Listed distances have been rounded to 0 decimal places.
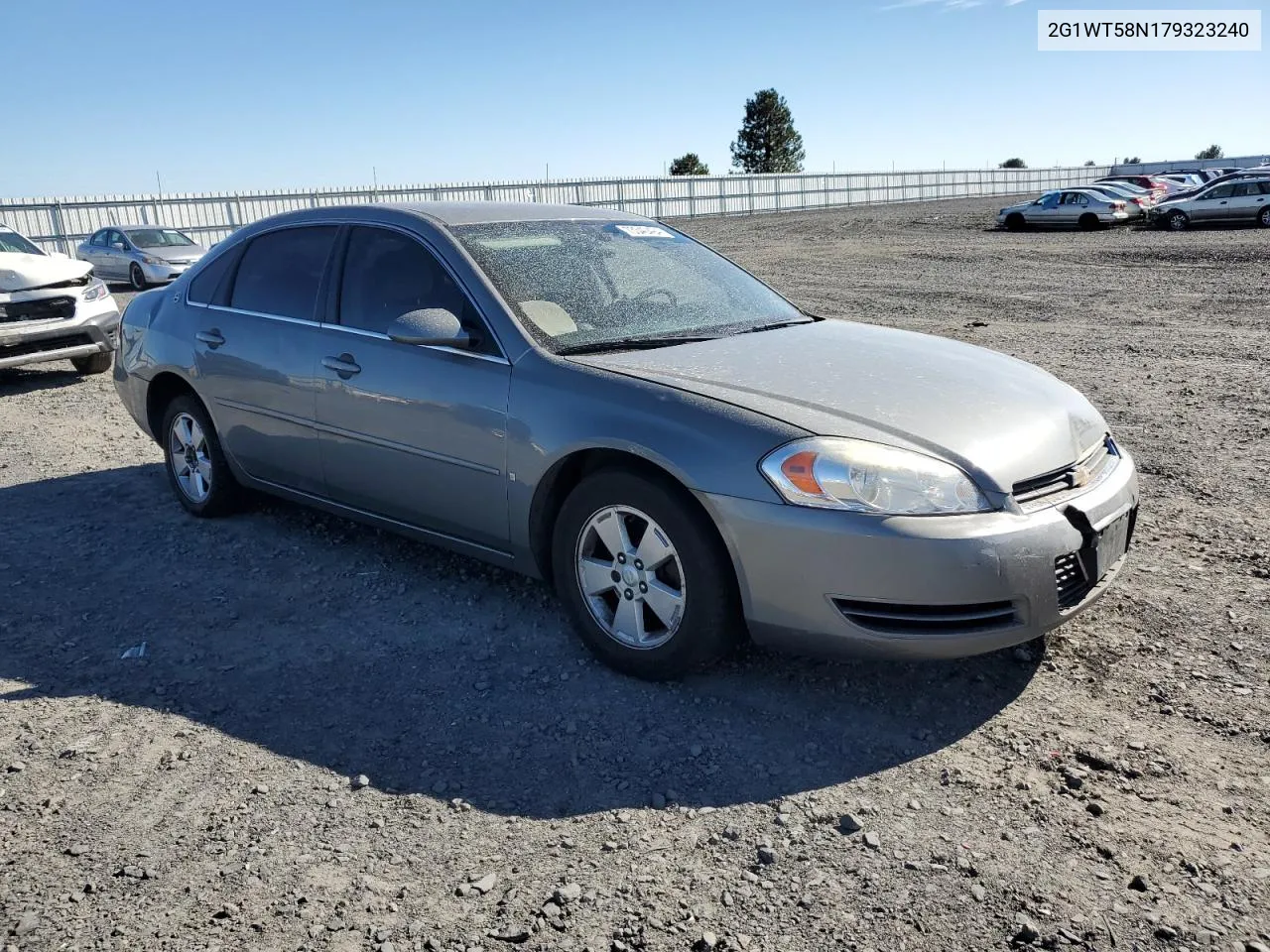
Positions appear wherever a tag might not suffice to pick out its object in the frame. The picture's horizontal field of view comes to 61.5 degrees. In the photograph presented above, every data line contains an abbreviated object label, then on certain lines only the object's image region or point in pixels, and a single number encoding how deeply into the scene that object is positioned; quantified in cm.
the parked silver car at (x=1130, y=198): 3178
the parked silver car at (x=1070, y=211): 3119
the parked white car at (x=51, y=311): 1010
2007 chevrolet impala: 334
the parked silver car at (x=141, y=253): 2222
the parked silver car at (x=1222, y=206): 2747
